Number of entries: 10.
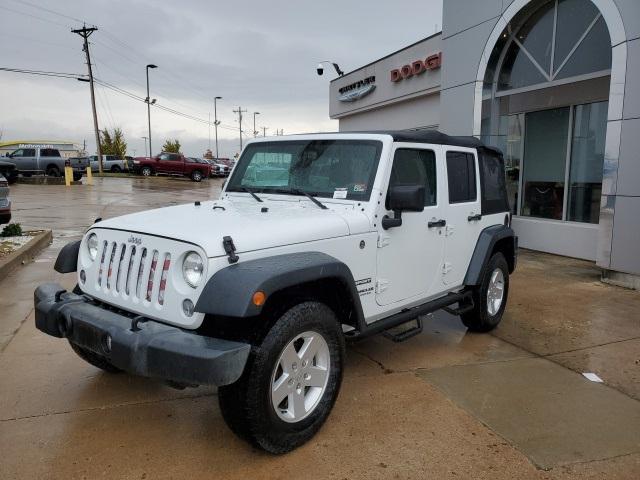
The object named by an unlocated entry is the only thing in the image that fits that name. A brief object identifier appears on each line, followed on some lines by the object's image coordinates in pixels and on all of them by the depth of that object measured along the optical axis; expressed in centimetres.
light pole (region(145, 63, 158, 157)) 4747
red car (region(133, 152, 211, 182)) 3441
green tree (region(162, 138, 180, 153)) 7012
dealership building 703
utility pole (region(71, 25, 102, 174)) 3688
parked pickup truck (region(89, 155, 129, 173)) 4162
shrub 965
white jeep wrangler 259
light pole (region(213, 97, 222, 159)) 6950
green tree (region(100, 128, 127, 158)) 6156
